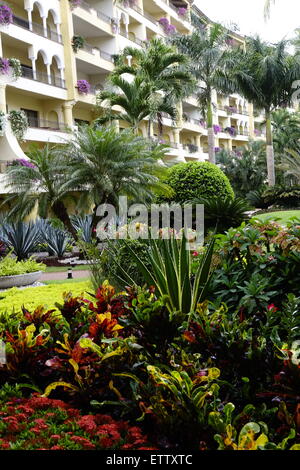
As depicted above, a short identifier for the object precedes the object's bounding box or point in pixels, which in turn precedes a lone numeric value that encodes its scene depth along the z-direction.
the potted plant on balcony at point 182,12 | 40.29
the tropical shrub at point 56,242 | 15.09
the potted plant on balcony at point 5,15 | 20.11
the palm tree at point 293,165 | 19.47
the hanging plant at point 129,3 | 30.93
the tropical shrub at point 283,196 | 22.89
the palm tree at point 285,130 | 36.59
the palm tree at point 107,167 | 13.71
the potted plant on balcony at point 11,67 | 19.80
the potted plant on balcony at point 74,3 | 25.27
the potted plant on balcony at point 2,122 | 19.22
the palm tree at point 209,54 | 26.27
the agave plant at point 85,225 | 15.11
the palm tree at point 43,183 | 14.20
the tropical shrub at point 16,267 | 9.70
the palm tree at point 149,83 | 19.88
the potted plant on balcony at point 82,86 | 25.47
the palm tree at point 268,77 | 26.53
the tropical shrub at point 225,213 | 8.55
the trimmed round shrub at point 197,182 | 13.88
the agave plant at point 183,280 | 4.10
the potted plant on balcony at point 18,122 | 19.95
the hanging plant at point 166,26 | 36.88
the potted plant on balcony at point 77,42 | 25.22
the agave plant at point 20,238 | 13.52
